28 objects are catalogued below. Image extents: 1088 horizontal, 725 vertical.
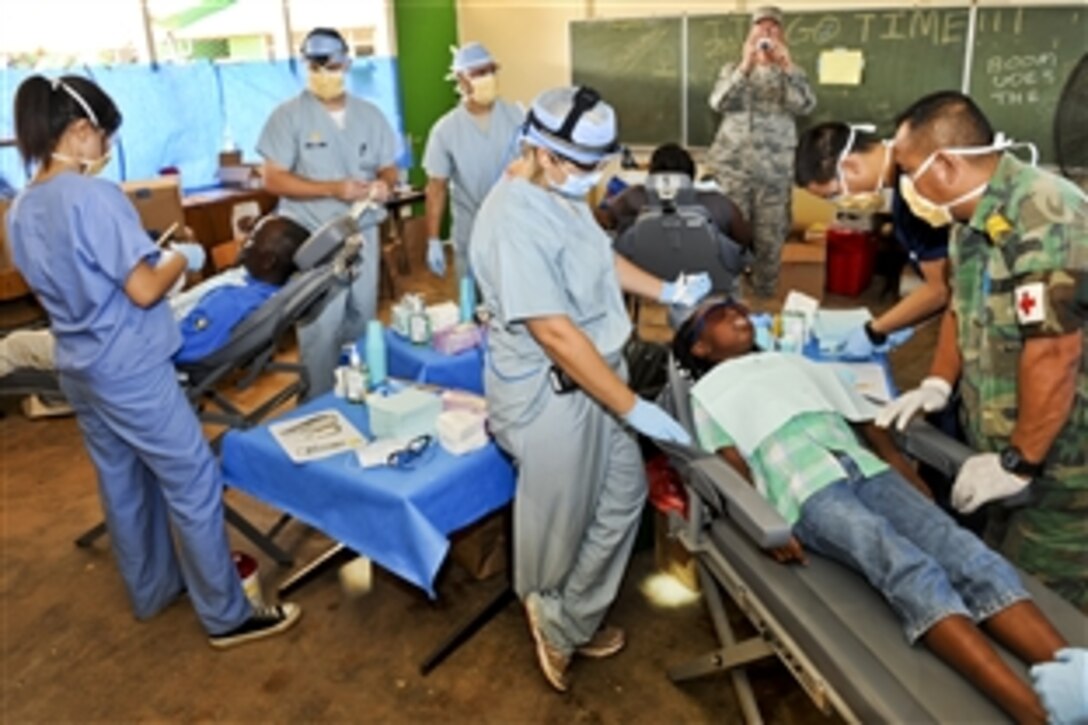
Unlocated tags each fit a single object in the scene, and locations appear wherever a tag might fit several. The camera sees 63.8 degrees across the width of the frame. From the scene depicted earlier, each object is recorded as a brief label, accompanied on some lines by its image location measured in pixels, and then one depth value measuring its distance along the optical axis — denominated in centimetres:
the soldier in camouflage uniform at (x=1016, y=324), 155
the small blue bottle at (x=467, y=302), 286
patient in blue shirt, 249
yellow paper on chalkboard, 474
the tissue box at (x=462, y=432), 200
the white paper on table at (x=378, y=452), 196
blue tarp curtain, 488
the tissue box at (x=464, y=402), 218
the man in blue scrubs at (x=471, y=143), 345
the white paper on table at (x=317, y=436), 203
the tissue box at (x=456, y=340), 269
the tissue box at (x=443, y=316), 282
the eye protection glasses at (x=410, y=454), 195
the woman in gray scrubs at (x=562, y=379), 175
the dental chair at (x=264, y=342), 248
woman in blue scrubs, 190
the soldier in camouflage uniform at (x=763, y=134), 454
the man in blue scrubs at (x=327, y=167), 312
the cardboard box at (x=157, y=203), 426
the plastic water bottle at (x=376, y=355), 236
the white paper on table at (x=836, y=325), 246
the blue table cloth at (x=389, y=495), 184
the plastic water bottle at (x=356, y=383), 232
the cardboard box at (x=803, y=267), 532
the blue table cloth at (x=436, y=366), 261
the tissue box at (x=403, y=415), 206
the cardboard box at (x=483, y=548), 251
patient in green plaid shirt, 146
